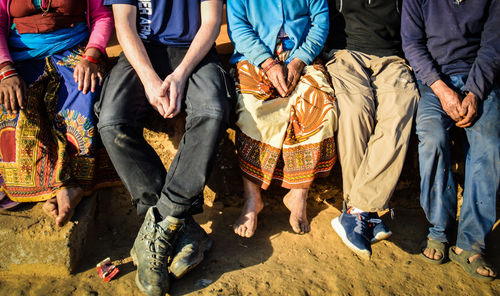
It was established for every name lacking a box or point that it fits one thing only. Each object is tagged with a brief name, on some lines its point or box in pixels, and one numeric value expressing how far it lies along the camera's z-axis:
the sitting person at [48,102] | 2.31
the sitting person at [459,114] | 2.32
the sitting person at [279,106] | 2.40
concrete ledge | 2.21
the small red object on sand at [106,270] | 2.13
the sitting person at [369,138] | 2.35
